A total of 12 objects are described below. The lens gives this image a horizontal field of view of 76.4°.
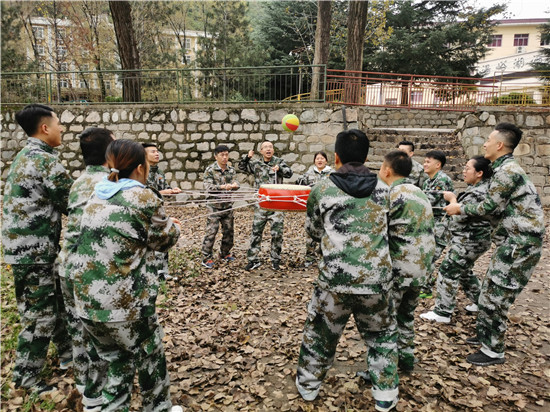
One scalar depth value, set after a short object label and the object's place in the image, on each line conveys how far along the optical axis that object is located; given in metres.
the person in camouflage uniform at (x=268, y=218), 6.71
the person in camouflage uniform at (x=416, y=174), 5.89
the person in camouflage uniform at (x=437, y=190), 5.21
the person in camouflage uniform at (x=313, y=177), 6.80
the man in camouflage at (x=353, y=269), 2.81
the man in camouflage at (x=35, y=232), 3.10
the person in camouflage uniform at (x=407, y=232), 3.13
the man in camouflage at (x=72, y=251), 2.88
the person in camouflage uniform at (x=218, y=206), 6.78
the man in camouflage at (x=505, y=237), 3.55
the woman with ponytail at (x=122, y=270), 2.38
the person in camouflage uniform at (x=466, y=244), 4.32
